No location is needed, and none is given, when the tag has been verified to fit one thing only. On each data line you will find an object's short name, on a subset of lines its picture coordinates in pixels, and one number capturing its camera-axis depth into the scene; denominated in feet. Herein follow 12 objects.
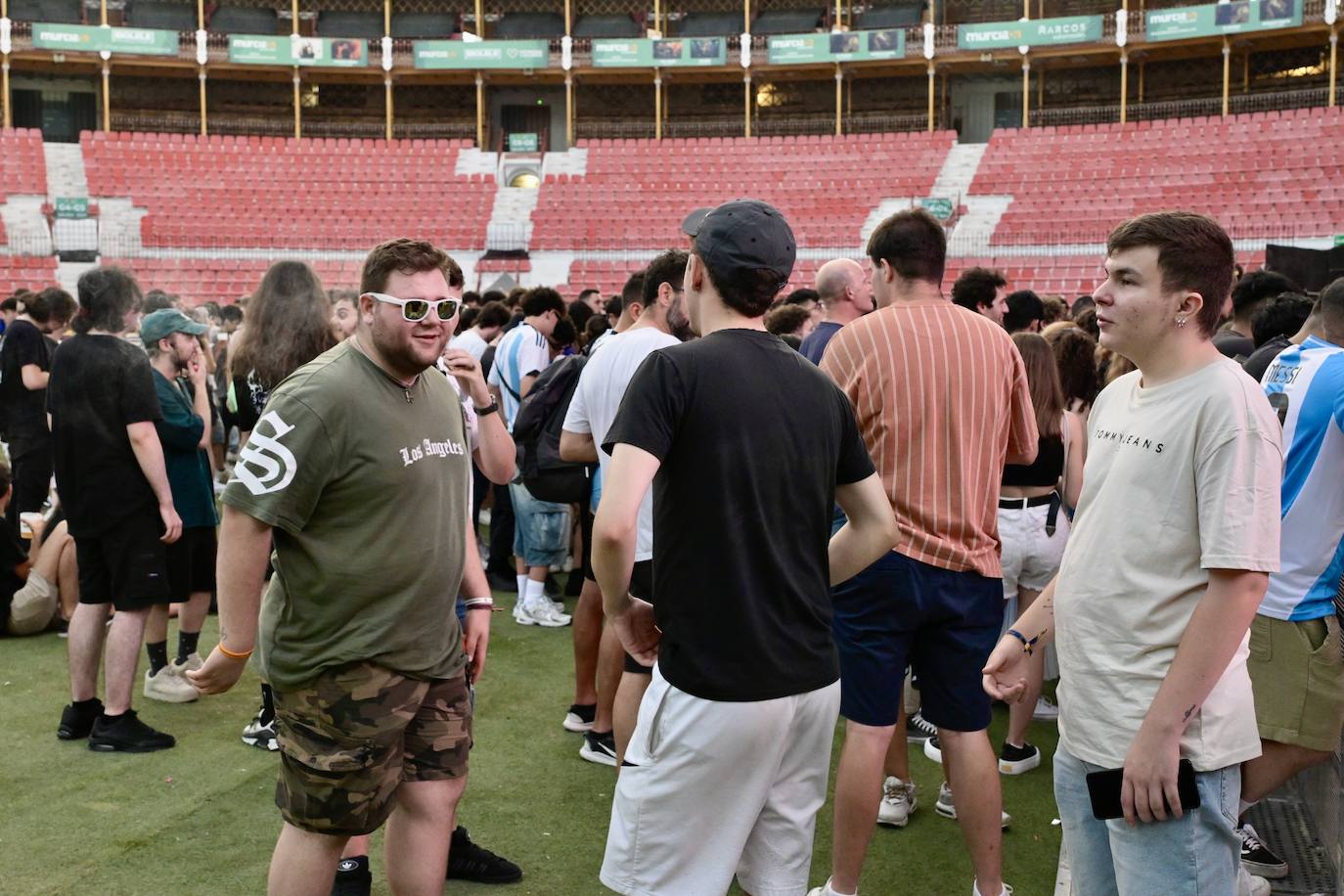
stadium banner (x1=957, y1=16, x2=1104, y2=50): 89.04
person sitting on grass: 20.47
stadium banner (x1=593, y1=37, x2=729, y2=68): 94.94
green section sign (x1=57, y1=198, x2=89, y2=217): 79.46
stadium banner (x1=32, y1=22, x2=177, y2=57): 92.48
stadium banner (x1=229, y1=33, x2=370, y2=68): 95.45
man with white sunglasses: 8.08
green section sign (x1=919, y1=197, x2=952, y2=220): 77.92
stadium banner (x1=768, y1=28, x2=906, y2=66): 92.58
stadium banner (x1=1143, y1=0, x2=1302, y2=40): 82.58
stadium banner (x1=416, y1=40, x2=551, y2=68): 96.99
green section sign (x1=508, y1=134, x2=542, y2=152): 97.19
